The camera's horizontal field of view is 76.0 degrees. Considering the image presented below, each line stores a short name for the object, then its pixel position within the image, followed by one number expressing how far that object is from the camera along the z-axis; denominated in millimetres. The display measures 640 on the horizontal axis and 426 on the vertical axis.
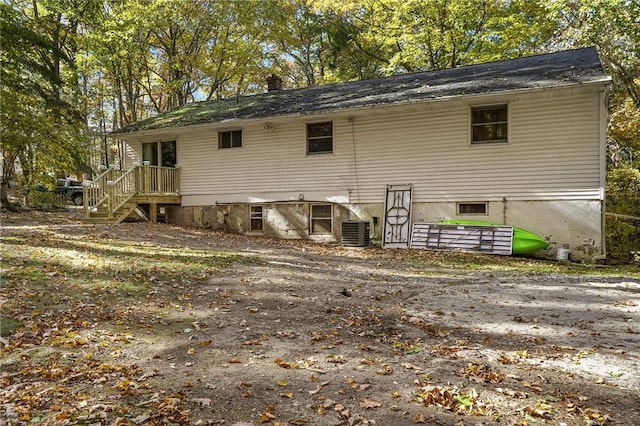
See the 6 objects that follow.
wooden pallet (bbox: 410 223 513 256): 11094
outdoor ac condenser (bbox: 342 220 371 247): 12469
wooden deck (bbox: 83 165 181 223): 13570
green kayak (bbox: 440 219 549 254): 10738
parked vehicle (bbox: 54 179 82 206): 26234
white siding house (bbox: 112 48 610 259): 10609
